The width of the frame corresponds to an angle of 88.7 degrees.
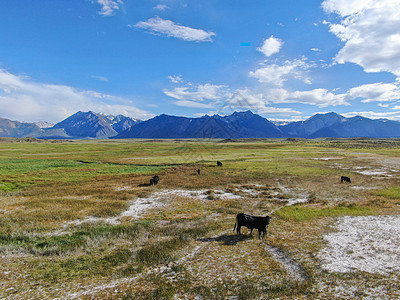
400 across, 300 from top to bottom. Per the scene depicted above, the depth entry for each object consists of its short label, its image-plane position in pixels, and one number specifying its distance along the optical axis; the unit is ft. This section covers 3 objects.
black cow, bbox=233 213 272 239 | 50.52
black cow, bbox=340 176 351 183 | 113.60
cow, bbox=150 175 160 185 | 117.02
